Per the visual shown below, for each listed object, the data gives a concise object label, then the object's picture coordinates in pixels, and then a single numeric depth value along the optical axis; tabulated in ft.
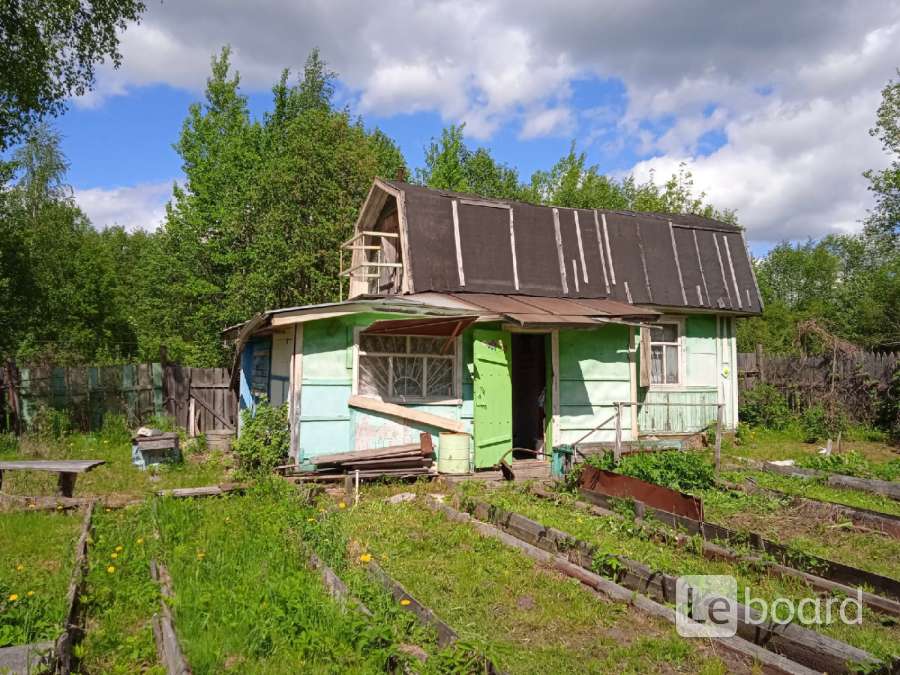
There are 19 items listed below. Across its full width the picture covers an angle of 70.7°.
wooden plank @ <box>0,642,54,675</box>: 11.53
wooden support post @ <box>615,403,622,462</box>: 30.98
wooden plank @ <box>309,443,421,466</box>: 31.27
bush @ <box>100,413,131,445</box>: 45.70
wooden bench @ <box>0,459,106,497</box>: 26.61
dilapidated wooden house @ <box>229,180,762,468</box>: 32.91
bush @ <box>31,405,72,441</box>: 43.91
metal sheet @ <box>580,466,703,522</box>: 23.03
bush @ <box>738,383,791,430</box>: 50.31
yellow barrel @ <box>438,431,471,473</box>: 32.81
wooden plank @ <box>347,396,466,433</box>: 32.86
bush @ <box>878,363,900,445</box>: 46.59
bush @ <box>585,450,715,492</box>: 28.40
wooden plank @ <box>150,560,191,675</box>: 11.55
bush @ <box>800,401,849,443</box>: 47.32
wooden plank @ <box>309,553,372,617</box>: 14.49
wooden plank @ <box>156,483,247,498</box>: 27.78
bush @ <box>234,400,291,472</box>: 32.65
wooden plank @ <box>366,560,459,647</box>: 12.73
